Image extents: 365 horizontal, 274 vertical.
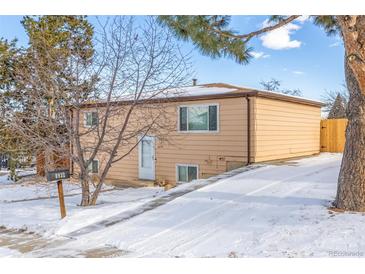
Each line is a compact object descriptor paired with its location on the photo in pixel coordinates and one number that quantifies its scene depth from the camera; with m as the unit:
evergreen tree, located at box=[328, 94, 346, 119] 17.97
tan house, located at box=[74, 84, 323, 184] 9.00
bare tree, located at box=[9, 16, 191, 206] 6.07
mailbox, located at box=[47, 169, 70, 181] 4.83
